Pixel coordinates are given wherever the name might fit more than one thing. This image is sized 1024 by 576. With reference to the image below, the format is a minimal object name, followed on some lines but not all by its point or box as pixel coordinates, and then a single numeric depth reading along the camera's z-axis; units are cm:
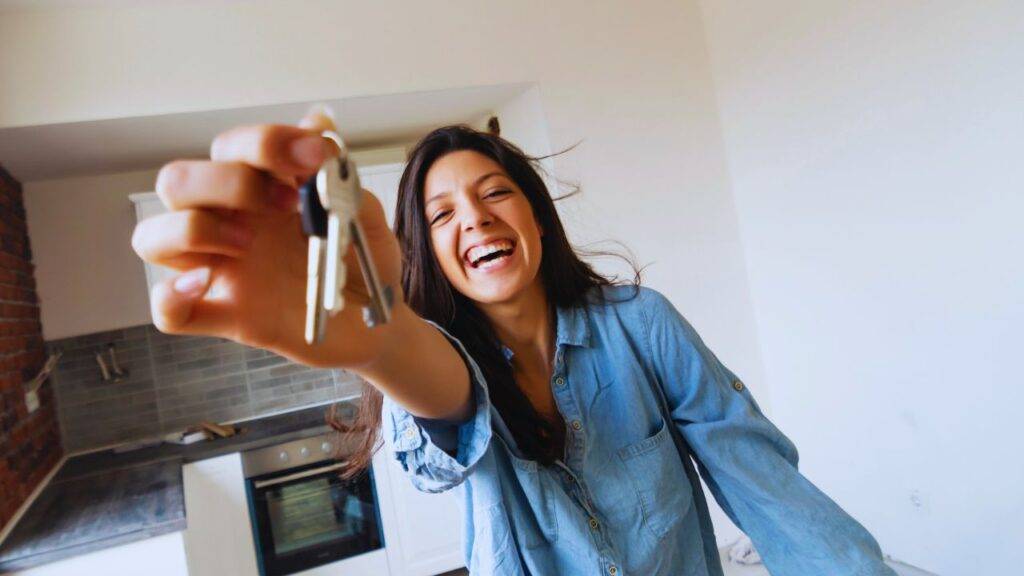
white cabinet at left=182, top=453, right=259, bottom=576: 266
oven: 285
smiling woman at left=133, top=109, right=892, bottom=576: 91
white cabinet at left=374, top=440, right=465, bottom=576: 303
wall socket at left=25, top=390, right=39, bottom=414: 270
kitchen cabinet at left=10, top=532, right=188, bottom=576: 196
